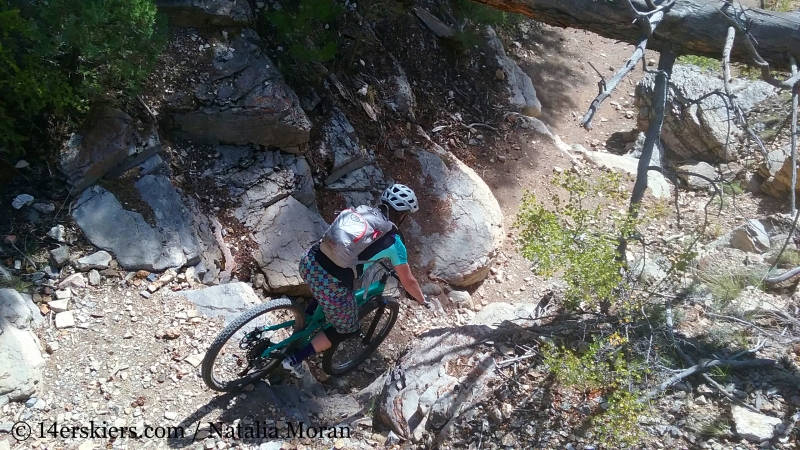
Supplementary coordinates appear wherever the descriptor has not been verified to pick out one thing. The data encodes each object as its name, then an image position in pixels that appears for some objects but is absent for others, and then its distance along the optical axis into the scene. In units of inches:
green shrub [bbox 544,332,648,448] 127.7
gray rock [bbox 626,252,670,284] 196.7
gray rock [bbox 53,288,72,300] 160.2
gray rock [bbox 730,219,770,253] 218.8
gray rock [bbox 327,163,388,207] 241.0
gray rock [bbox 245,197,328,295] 195.8
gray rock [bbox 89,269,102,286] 165.9
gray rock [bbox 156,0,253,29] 215.6
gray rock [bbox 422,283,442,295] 233.2
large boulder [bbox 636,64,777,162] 303.0
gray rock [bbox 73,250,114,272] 166.4
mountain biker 142.2
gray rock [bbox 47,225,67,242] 167.6
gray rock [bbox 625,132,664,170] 316.7
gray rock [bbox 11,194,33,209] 169.6
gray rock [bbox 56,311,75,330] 155.6
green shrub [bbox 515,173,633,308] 152.7
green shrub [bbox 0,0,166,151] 153.9
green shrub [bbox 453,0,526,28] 311.6
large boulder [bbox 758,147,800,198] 257.3
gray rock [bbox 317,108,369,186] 240.1
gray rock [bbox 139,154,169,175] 190.4
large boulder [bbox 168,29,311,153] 207.0
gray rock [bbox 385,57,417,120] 281.3
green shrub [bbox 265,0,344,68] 228.8
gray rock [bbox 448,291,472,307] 236.1
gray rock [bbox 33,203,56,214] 171.2
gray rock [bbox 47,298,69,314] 157.8
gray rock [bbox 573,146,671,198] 299.3
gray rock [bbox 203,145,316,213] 211.2
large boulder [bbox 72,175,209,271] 172.7
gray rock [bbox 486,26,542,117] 342.6
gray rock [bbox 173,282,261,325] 171.5
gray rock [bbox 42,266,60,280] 163.2
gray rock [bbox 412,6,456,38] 329.7
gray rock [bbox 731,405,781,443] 133.8
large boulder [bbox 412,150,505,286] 242.4
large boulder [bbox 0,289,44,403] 137.4
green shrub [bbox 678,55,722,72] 357.4
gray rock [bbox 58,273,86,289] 162.9
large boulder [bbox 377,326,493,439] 151.3
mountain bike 145.7
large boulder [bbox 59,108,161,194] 176.7
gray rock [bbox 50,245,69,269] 164.7
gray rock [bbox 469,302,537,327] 200.7
